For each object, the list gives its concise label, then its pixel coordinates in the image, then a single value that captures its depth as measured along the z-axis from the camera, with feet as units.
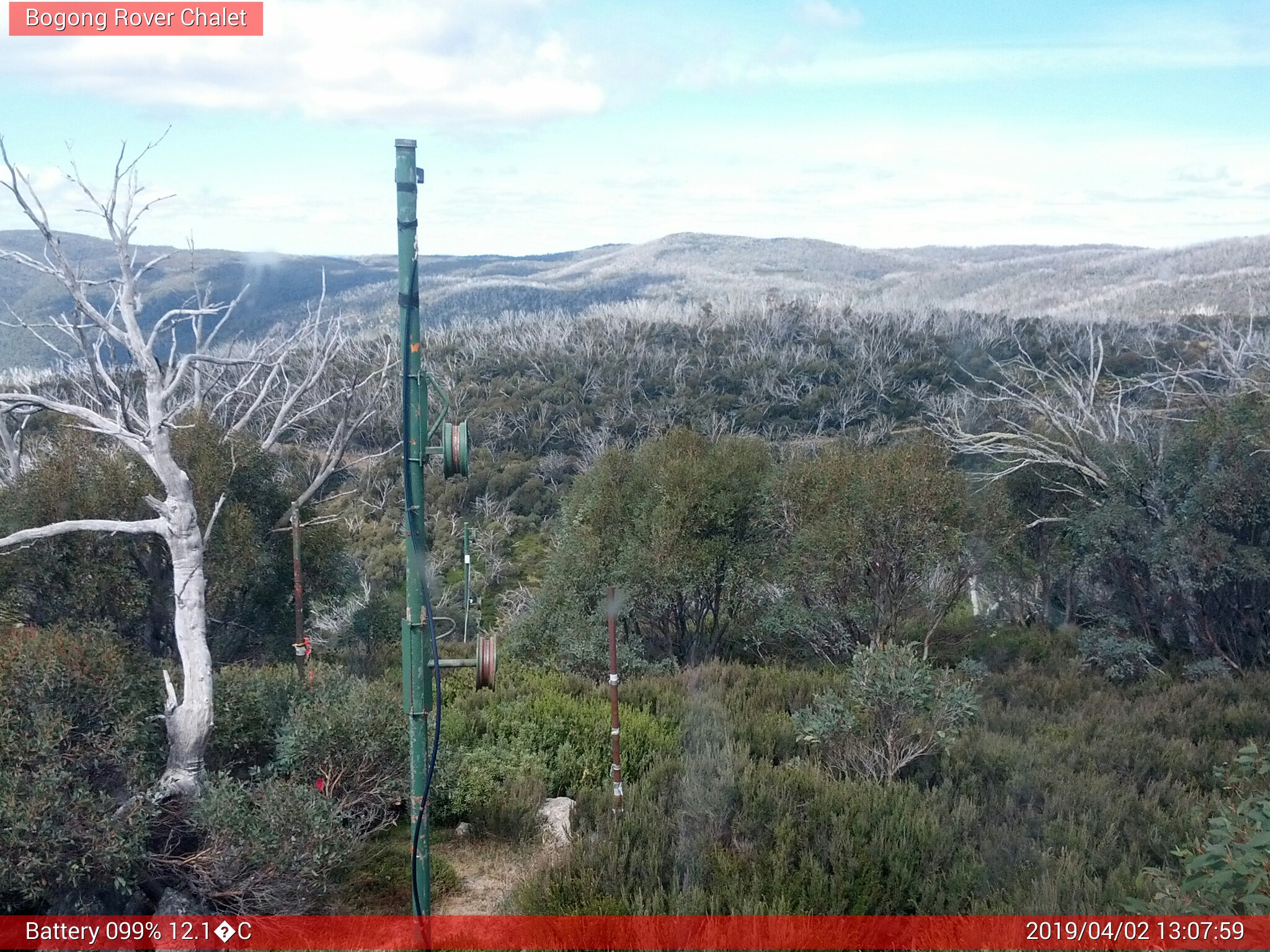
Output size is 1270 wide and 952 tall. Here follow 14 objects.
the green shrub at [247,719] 22.09
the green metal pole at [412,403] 13.20
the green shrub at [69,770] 15.96
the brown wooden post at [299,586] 27.63
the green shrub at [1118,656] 41.65
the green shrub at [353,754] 20.81
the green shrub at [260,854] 17.67
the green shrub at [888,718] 23.11
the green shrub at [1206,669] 39.50
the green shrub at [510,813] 21.86
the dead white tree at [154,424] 19.51
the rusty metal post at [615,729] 20.38
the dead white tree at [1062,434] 47.60
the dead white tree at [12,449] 33.37
